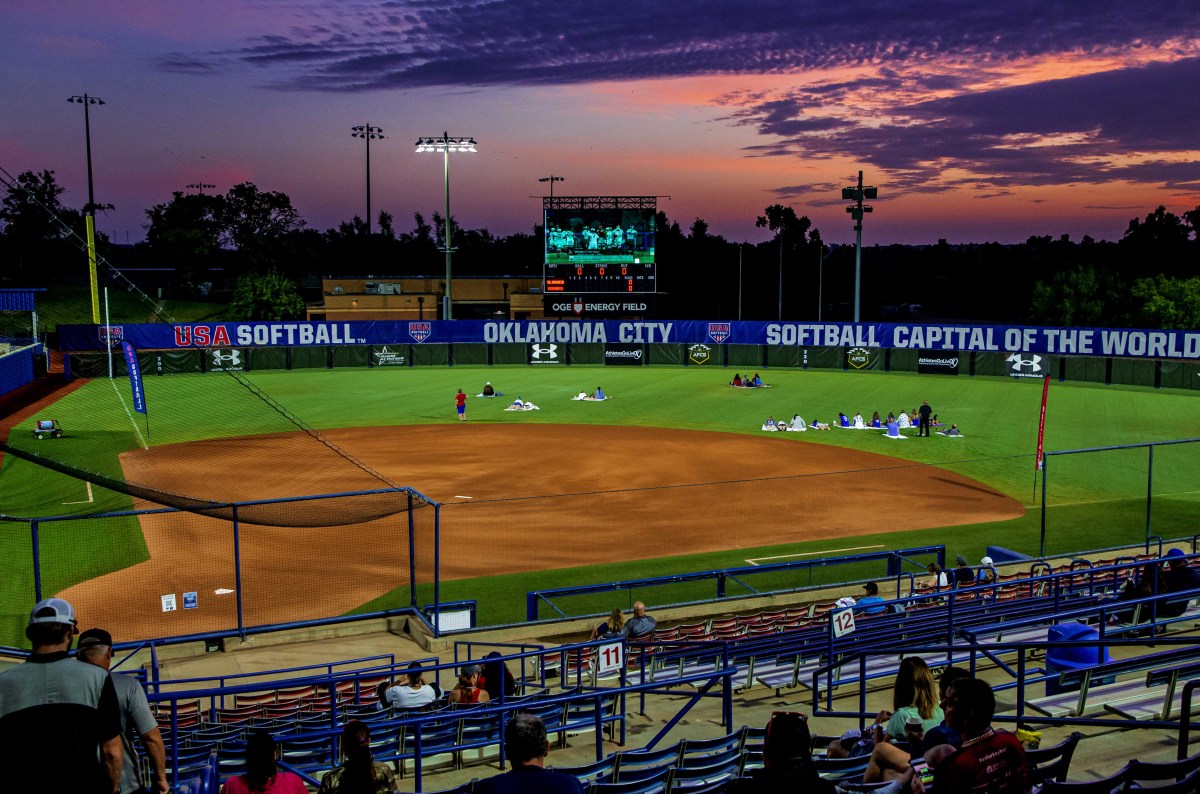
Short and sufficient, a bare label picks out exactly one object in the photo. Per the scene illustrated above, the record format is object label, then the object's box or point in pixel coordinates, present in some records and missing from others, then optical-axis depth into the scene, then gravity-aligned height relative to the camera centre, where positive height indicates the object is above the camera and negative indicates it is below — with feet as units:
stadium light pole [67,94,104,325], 189.74 +2.58
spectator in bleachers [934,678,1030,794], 17.97 -8.51
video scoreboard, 231.09 +9.80
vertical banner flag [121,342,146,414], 123.22 -12.27
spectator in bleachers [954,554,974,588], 62.23 -18.01
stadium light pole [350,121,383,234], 398.83 +62.13
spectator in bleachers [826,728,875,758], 25.61 -12.08
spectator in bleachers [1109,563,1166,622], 45.28 -13.87
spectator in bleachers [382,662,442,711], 41.52 -17.31
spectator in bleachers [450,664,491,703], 41.75 -17.14
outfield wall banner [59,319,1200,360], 203.62 -10.65
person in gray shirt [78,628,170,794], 17.51 -8.07
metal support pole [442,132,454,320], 234.79 -1.93
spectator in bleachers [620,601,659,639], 54.82 -18.72
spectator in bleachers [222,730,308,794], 19.15 -9.44
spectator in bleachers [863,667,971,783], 20.30 -9.64
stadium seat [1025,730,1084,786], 21.02 -10.16
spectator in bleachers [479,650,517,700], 43.11 -17.40
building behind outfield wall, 310.04 -3.48
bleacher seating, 26.73 -16.34
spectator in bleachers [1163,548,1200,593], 47.39 -13.59
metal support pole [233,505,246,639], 60.98 -18.42
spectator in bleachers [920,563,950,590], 62.69 -18.45
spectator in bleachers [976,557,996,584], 63.26 -18.40
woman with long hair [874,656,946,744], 24.39 -10.07
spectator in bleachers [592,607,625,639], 55.98 -19.15
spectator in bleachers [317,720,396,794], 19.72 -9.73
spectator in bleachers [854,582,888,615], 53.93 -17.43
